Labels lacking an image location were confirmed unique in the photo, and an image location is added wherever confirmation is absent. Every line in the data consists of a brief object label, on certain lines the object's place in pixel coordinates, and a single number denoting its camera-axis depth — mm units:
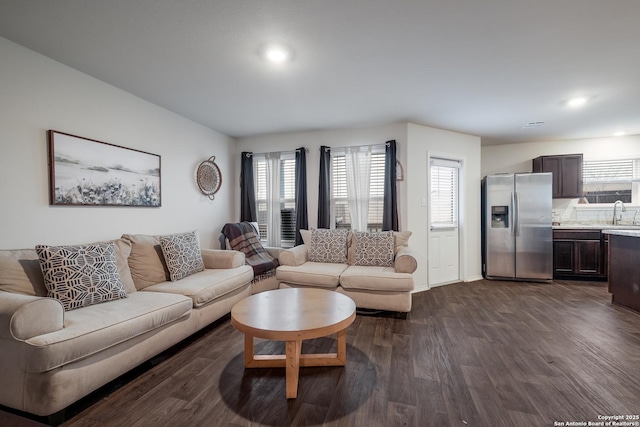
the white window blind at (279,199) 4488
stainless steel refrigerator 4305
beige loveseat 2861
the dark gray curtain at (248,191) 4531
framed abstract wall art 2277
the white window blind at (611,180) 4609
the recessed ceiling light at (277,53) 2084
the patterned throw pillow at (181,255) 2732
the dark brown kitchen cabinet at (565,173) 4641
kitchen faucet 4617
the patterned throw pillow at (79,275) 1839
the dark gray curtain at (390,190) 3881
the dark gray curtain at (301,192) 4270
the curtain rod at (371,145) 3904
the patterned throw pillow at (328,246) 3590
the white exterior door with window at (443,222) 4152
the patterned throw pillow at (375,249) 3340
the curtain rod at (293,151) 4289
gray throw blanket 3596
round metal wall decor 3919
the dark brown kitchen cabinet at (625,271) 2939
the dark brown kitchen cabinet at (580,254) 4277
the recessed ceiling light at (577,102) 3066
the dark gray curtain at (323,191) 4180
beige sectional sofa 1406
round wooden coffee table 1637
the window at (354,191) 4090
